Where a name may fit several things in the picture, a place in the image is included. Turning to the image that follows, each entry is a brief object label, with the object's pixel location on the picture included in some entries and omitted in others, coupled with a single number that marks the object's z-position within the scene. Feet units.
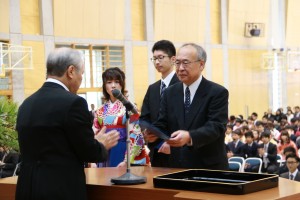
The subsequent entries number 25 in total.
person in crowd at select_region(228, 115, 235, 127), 62.77
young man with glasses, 15.97
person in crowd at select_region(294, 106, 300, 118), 68.59
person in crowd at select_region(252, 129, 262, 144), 42.82
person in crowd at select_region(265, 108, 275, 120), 67.27
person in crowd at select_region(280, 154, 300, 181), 30.27
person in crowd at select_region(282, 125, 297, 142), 48.29
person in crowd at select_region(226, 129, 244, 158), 42.37
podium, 9.90
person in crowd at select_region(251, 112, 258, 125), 64.40
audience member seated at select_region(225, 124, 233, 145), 49.19
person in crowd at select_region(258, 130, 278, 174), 38.04
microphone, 11.28
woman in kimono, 16.29
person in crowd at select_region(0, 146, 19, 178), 38.50
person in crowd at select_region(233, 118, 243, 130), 57.37
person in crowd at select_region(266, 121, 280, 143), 51.29
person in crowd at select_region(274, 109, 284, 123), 68.08
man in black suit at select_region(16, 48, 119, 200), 10.83
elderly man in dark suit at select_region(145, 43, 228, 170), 13.19
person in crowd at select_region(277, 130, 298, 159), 42.55
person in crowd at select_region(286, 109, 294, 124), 70.42
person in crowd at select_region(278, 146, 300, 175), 33.47
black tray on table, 9.97
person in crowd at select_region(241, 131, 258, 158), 41.38
